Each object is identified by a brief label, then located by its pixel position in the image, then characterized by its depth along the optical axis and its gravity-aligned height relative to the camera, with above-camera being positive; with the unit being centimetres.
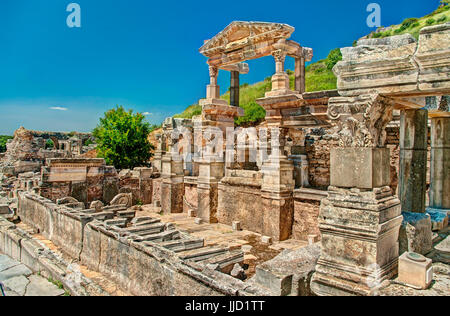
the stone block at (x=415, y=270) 324 -123
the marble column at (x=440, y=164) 592 -23
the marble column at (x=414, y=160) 486 -13
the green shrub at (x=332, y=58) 2938 +892
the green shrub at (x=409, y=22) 3553 +1461
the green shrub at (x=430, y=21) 3034 +1258
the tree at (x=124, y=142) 1903 +52
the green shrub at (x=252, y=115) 2369 +267
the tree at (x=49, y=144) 4122 +84
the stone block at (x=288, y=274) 377 -148
